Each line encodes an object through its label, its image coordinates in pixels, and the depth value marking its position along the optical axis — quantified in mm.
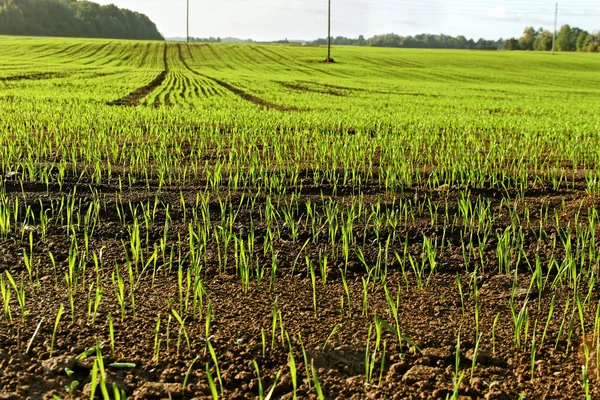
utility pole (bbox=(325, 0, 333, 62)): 51303
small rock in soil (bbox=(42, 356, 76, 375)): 2203
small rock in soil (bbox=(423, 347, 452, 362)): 2371
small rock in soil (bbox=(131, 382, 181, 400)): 2076
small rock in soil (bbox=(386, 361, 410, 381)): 2223
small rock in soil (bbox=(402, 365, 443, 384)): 2205
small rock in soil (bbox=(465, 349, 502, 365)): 2348
